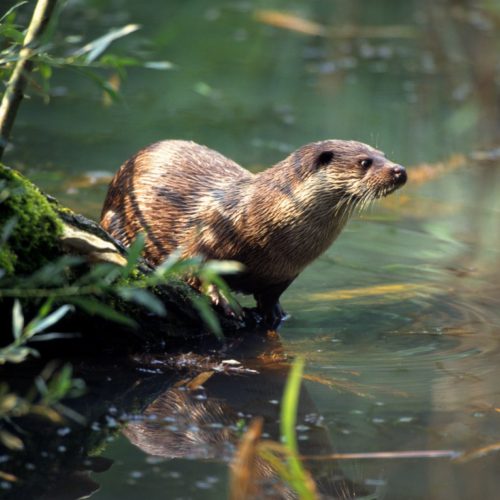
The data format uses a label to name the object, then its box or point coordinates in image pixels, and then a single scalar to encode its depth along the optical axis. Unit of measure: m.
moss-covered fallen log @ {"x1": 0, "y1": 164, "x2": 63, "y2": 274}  6.82
